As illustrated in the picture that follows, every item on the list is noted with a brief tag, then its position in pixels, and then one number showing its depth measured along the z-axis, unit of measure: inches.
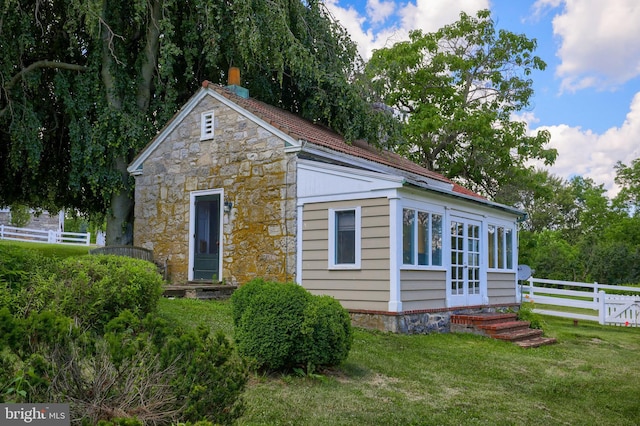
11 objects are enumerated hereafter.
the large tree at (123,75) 571.5
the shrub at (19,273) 243.9
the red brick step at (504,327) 440.8
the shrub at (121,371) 127.8
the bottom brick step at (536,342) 424.2
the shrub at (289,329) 257.8
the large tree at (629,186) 1371.8
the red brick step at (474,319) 450.9
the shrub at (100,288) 265.4
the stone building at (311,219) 411.2
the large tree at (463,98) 880.3
